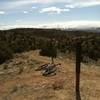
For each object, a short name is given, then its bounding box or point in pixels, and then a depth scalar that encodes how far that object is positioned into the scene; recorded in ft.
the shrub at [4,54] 40.33
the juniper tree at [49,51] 40.06
